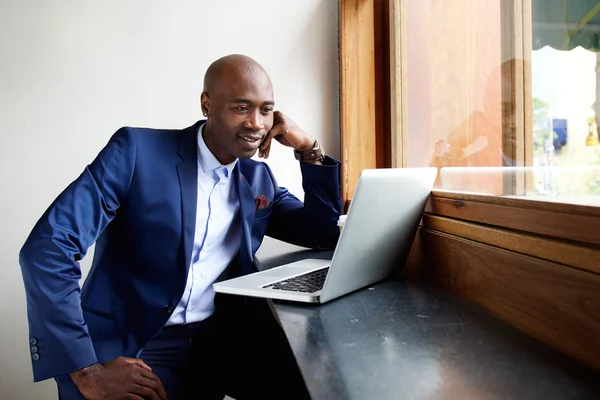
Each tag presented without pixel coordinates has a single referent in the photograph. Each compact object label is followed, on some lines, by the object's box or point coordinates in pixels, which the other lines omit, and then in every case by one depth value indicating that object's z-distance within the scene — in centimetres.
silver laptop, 88
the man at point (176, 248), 107
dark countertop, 56
